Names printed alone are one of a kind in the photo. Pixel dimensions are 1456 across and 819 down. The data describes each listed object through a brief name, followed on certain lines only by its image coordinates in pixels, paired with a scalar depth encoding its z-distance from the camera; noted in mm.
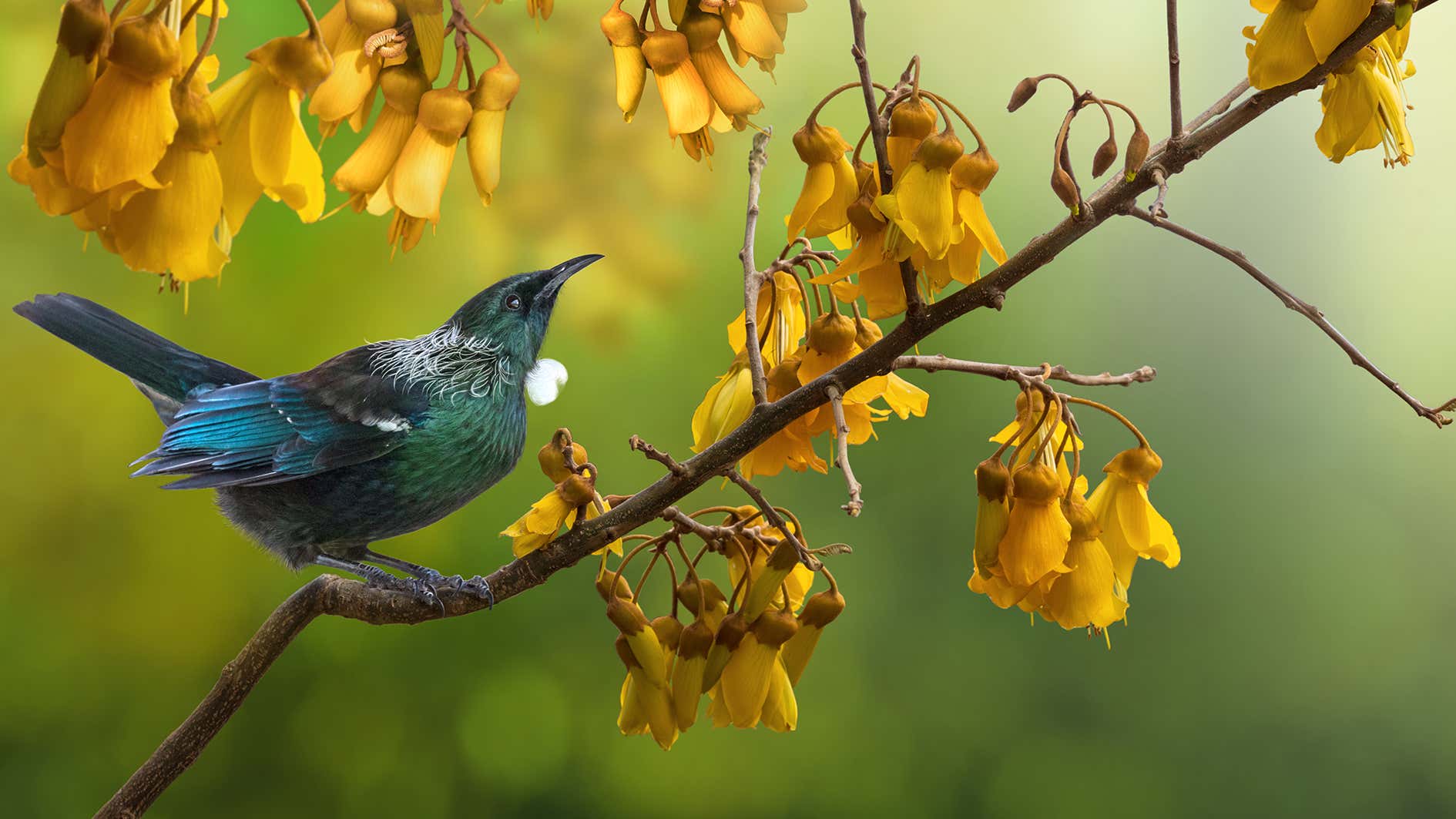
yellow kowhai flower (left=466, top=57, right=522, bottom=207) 5314
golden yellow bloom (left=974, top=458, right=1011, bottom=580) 5376
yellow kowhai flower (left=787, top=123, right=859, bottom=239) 5368
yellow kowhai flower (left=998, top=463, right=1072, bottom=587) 5371
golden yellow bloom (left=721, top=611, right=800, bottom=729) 5415
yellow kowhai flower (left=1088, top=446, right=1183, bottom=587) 5397
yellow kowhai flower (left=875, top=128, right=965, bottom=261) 5336
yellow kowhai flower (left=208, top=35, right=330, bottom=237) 5250
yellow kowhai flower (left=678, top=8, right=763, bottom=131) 5319
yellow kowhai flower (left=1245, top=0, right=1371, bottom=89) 5303
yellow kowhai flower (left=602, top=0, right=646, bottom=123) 5320
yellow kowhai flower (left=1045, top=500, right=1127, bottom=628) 5387
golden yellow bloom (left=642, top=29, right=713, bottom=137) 5318
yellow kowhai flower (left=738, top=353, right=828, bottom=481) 5423
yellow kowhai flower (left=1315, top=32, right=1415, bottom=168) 5319
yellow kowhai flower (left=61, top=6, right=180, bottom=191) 5221
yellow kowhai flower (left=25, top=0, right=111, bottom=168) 5220
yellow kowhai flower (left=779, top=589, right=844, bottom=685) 5429
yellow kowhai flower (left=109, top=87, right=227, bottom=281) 5233
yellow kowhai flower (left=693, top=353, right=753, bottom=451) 5428
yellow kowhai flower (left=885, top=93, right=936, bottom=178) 5358
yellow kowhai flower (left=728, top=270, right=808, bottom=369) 5459
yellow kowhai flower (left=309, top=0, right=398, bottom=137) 5284
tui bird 5500
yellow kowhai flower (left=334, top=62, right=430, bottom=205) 5300
